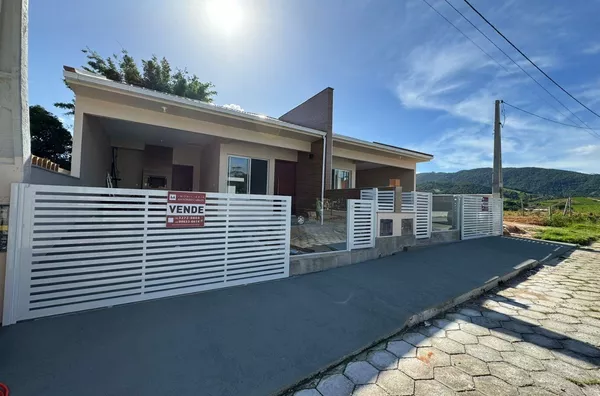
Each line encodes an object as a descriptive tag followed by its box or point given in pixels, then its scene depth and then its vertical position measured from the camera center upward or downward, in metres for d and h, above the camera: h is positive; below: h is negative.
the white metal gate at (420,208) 7.33 -0.13
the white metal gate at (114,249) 2.64 -0.72
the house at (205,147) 6.03 +2.02
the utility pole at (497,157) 11.41 +2.35
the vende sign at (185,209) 3.46 -0.19
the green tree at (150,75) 14.13 +7.80
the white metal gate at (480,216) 9.23 -0.40
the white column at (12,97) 2.52 +1.00
